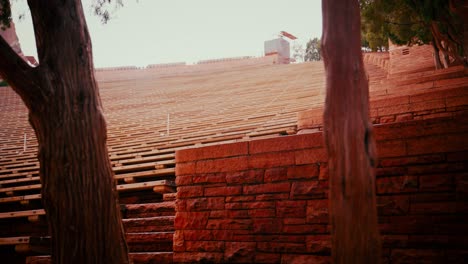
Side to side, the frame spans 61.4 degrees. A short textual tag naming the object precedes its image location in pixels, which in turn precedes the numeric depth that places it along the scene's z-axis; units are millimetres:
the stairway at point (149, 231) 3969
